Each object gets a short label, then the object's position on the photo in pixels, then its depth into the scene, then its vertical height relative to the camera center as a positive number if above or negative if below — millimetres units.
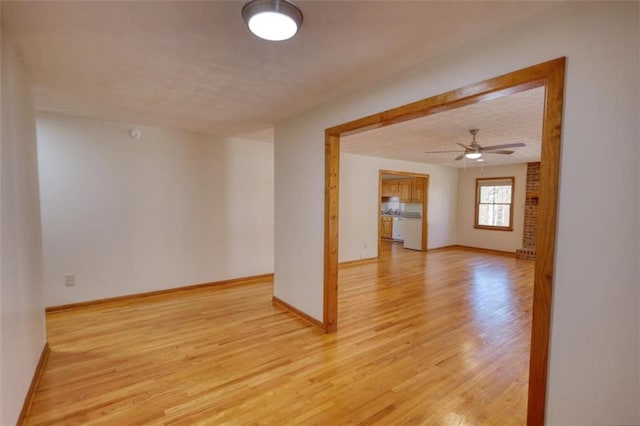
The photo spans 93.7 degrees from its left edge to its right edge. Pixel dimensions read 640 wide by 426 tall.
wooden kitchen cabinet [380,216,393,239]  10125 -1041
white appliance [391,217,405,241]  9773 -1114
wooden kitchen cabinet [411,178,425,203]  8203 +150
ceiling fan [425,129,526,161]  4109 +677
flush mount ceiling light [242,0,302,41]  1476 +903
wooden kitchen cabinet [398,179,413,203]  8484 +183
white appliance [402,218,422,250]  8227 -1037
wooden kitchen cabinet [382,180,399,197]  9031 +251
